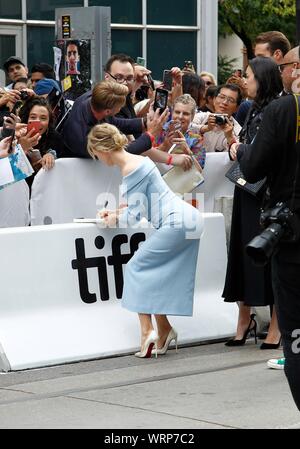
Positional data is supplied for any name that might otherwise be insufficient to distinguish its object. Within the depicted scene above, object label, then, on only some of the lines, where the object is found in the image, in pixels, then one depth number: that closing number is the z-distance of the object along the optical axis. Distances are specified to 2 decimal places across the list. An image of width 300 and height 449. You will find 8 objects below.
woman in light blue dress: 11.68
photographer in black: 7.87
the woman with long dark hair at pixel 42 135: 13.03
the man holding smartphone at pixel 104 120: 12.69
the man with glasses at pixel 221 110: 15.15
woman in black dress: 11.92
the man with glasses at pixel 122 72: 14.33
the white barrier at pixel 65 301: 11.35
